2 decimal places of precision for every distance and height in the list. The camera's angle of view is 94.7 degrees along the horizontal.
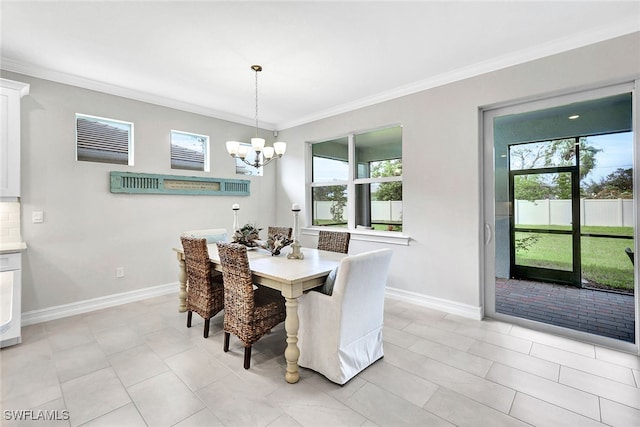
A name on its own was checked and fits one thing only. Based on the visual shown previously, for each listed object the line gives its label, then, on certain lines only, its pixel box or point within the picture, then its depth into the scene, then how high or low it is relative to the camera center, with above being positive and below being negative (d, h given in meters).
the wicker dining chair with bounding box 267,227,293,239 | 3.83 -0.24
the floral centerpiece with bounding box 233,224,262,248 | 3.38 -0.26
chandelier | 3.11 +0.71
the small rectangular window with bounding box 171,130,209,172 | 4.37 +0.96
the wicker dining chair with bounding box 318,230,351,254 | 3.45 -0.35
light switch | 3.21 -0.01
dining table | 2.16 -0.49
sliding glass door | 2.62 +0.00
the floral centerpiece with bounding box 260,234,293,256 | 3.04 -0.32
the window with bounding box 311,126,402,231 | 4.15 +0.49
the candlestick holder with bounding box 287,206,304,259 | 2.86 -0.37
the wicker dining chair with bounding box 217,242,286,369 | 2.31 -0.77
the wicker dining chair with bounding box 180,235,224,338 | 2.79 -0.68
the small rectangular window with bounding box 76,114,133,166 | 3.59 +0.95
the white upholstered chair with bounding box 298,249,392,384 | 2.09 -0.81
